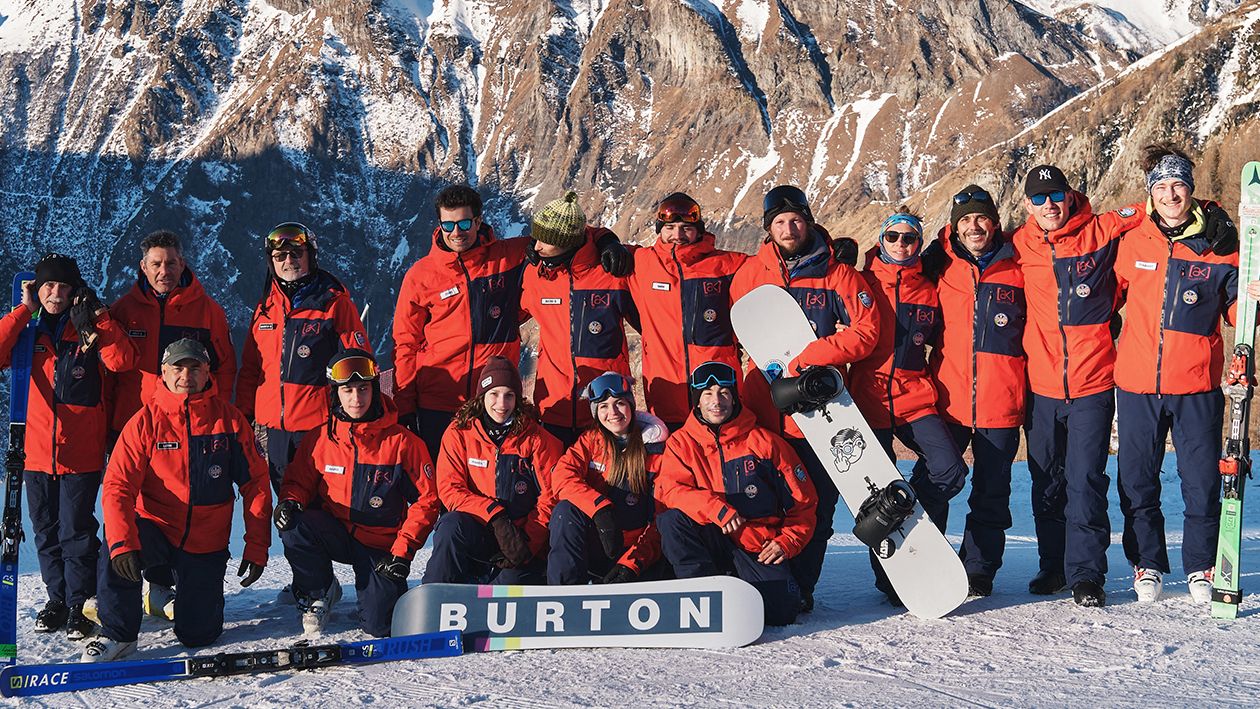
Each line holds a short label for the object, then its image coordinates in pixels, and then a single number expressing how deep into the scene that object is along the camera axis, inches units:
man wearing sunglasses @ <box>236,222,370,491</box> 229.8
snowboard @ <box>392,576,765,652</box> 188.9
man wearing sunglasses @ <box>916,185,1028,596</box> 217.3
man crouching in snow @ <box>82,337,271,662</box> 199.9
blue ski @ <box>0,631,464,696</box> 169.0
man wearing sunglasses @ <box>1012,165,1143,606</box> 211.3
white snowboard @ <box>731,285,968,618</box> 205.6
